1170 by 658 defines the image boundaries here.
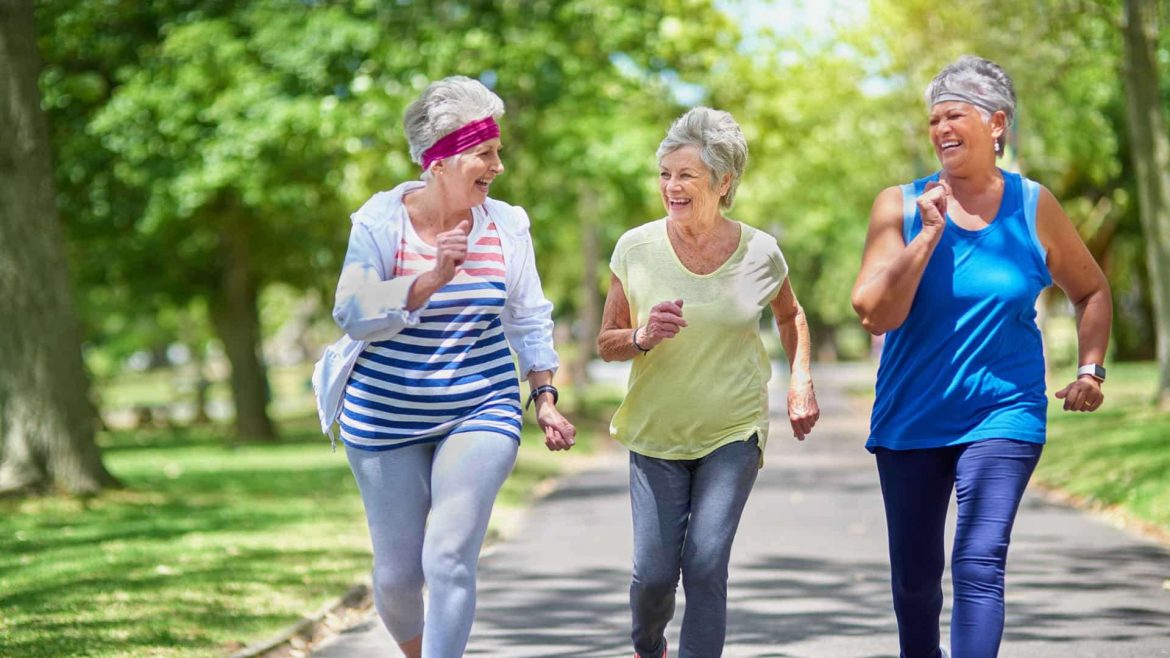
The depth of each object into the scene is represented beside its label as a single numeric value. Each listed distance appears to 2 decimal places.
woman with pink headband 4.93
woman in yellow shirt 5.28
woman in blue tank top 4.92
